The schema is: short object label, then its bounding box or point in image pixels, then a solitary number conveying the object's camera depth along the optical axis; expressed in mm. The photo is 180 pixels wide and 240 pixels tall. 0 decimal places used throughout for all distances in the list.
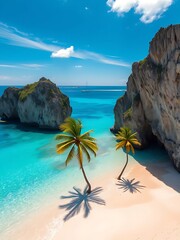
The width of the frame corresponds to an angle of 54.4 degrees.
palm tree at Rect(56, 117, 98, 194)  20047
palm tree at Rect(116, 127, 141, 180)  24859
